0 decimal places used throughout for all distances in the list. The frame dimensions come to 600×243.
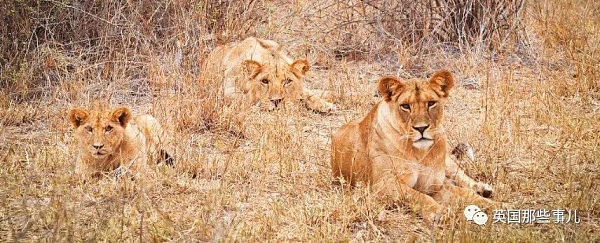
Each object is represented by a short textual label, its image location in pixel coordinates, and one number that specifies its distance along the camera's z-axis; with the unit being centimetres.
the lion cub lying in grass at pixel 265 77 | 1507
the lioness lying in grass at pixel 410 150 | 947
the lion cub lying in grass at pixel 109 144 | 1084
